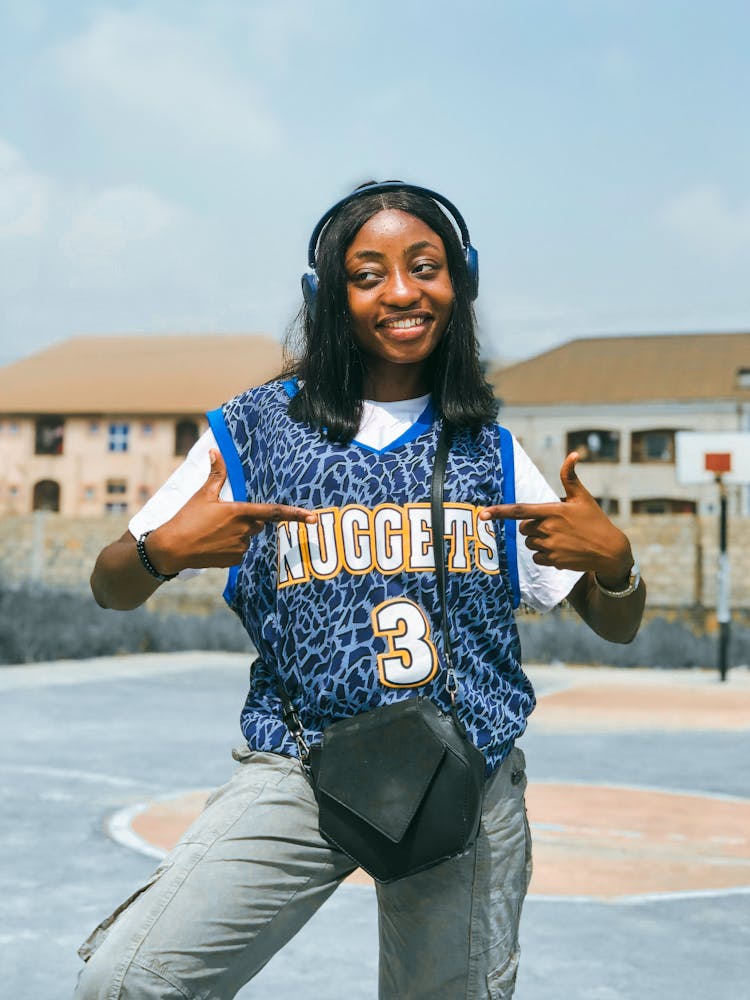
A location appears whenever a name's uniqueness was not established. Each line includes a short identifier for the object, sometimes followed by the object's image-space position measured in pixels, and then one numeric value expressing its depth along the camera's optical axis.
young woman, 2.48
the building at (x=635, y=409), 53.16
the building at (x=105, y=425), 63.00
